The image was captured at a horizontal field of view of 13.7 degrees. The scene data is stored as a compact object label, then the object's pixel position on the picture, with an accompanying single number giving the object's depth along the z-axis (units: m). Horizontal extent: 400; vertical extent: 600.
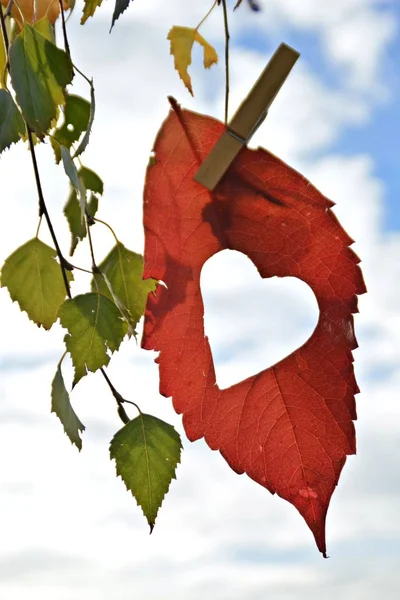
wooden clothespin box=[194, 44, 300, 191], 0.57
